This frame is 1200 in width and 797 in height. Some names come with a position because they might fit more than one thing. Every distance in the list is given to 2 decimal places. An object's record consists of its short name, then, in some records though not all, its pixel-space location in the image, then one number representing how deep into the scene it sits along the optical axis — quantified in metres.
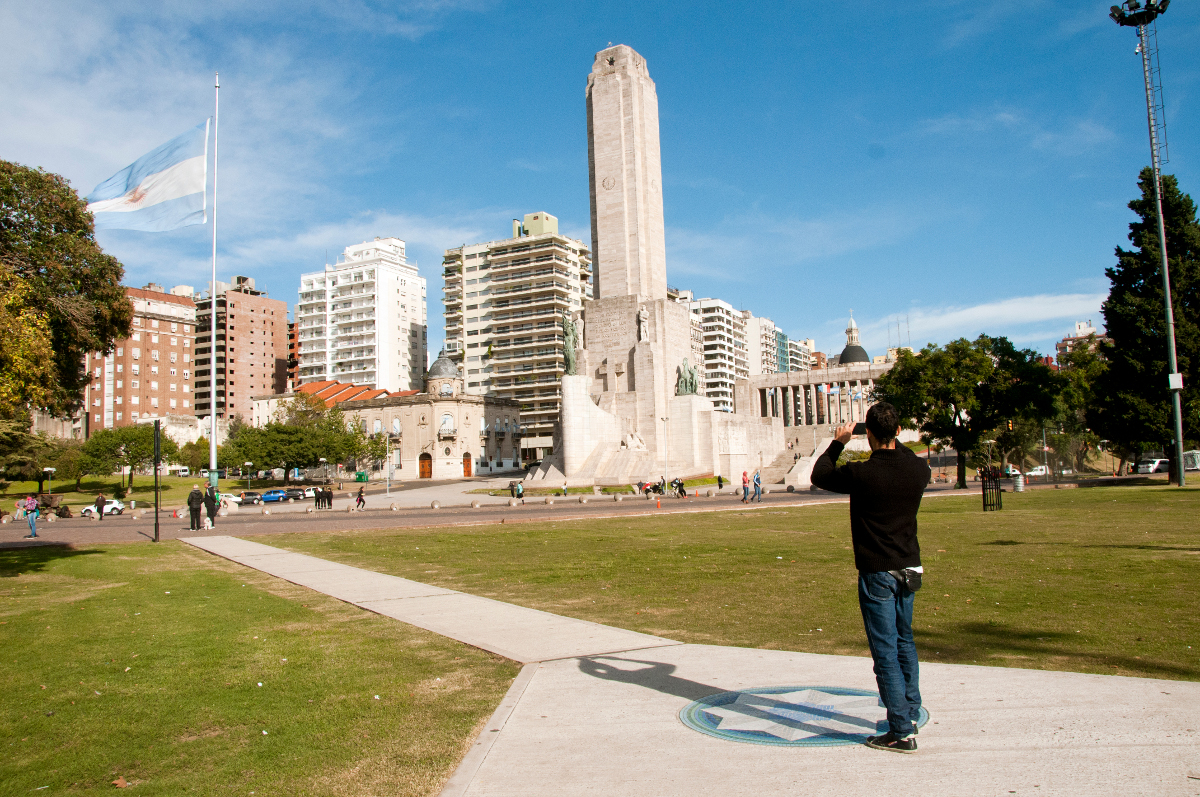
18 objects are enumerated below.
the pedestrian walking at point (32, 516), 25.64
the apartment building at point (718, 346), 141.75
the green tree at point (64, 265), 25.34
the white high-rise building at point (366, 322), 116.75
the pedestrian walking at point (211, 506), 27.45
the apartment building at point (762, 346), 162.50
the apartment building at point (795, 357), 193.40
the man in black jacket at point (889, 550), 4.96
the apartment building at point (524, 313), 101.69
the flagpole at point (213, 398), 30.36
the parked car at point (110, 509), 40.52
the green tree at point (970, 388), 43.75
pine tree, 40.03
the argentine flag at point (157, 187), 21.61
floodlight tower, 33.69
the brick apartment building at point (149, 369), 105.12
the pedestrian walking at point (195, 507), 26.91
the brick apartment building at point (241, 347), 116.19
